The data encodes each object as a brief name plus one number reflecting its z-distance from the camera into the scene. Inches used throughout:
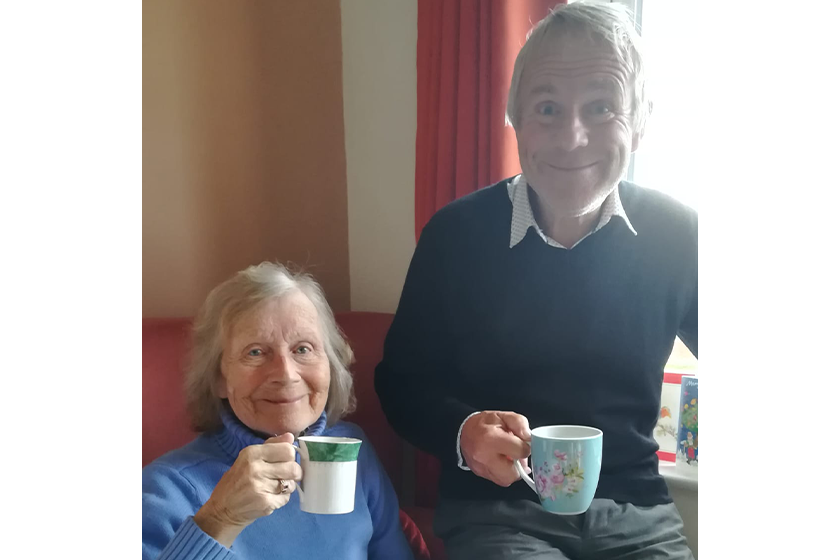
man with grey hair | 36.9
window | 36.2
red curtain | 39.6
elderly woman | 33.7
